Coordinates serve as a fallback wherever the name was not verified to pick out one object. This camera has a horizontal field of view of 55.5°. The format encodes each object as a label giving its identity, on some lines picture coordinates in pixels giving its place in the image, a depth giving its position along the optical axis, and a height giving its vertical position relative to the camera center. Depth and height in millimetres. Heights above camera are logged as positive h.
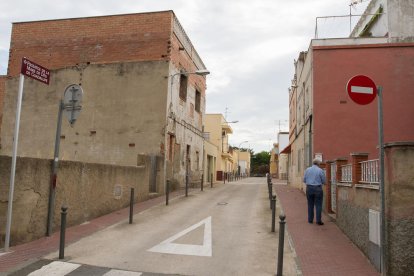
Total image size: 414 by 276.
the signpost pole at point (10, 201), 7469 -550
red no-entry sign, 5922 +1394
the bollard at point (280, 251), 6375 -1148
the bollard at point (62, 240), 7273 -1232
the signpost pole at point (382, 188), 5727 -64
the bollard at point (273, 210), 9750 -733
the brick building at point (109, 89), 18500 +4194
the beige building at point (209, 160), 29219 +1470
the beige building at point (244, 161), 80994 +3875
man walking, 10766 -181
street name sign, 7770 +2078
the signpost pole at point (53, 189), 8906 -355
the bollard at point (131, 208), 10766 -897
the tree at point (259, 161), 87306 +4439
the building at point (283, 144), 53247 +4962
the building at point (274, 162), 67806 +3366
